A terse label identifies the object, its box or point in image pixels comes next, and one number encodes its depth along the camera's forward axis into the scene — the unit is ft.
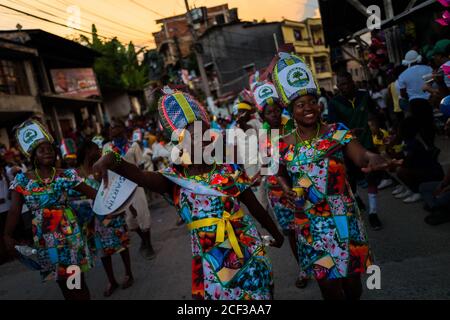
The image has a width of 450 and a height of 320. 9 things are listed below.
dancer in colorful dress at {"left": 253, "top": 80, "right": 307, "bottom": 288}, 12.69
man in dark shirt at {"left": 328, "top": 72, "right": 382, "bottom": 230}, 15.71
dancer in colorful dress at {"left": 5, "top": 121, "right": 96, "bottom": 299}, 11.83
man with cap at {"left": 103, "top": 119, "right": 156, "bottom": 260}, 19.34
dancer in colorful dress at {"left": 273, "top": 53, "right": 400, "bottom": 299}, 8.44
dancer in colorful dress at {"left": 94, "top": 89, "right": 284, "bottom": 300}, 7.63
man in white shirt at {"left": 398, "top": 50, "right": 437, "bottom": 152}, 22.89
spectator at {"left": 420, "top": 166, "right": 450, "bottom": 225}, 14.75
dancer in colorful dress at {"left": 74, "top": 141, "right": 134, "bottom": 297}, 15.39
